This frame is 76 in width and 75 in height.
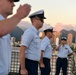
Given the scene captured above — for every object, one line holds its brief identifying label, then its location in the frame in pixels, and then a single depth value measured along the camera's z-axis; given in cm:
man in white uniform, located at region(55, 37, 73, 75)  412
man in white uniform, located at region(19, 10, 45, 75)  187
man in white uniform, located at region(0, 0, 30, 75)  100
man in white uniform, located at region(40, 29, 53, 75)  284
